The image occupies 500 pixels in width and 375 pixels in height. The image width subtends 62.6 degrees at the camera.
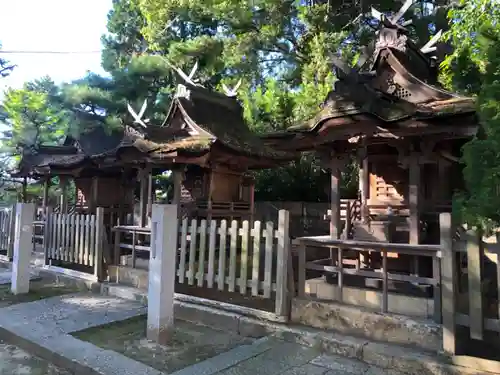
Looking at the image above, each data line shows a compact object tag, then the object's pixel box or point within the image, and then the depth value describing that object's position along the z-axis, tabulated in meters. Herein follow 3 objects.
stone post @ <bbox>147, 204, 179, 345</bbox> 5.20
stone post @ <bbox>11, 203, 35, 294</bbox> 7.78
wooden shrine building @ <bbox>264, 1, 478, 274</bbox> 6.50
